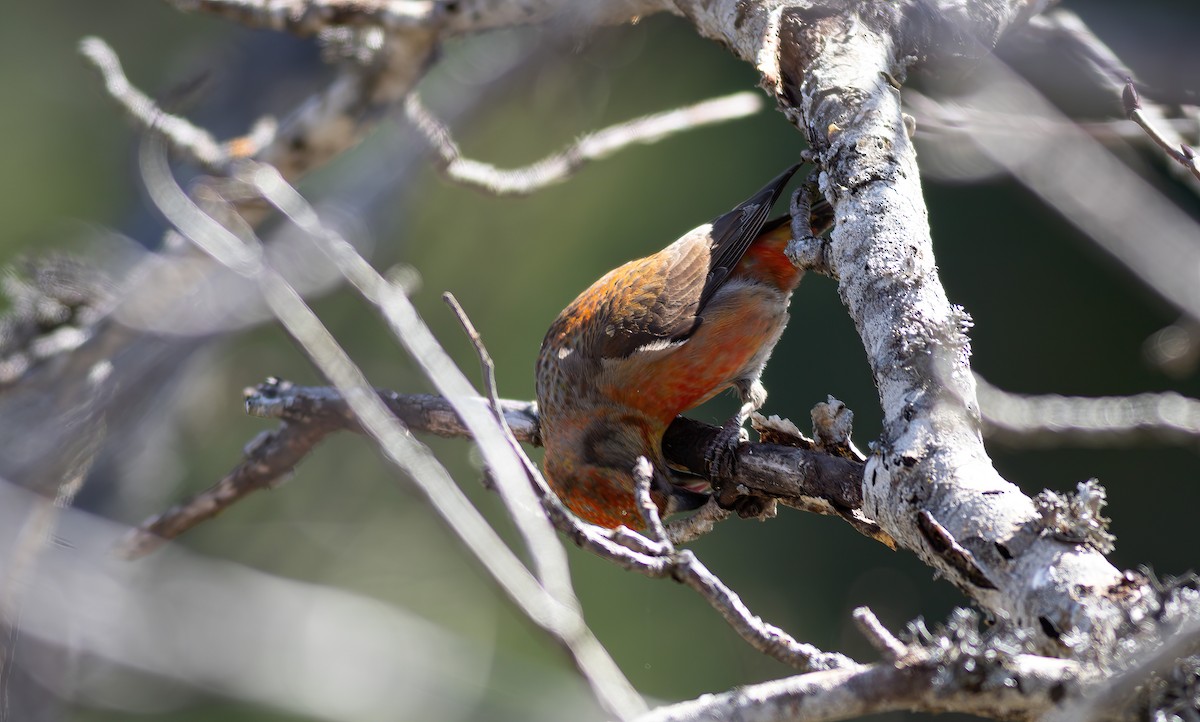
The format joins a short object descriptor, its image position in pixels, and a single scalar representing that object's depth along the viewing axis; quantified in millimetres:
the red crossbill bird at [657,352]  5914
